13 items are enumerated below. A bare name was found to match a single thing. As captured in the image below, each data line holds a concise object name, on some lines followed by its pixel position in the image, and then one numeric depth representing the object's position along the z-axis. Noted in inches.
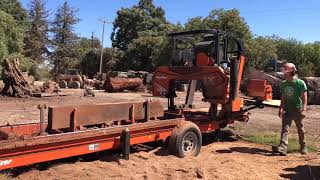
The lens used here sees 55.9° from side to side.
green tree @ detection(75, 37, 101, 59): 1614.0
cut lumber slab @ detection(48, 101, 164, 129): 181.0
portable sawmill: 168.9
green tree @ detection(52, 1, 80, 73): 1611.6
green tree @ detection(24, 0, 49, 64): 1454.5
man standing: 241.0
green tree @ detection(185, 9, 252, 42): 849.8
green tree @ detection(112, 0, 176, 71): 1300.8
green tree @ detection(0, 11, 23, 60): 854.7
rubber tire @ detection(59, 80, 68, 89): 902.0
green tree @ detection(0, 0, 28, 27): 1154.0
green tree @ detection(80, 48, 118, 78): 1469.7
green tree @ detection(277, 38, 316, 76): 968.5
